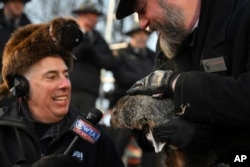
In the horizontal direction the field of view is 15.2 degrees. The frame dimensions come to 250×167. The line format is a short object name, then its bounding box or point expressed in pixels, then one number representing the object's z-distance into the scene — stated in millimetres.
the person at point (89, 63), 11702
